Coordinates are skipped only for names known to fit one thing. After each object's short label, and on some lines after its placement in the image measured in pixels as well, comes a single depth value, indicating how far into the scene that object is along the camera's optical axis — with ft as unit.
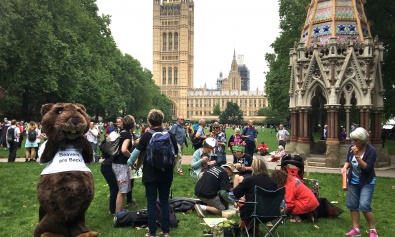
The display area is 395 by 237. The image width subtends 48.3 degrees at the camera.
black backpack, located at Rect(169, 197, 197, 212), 27.78
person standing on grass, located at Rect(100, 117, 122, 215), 26.08
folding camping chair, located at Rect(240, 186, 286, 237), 21.07
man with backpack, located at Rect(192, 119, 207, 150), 43.41
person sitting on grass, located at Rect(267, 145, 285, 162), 59.62
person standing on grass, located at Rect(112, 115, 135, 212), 25.21
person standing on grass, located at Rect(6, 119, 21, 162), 50.52
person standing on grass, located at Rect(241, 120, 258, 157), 50.49
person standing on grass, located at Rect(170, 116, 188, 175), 46.43
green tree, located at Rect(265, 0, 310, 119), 89.76
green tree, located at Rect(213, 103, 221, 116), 419.95
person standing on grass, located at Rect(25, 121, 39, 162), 51.11
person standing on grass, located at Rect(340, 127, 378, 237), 21.80
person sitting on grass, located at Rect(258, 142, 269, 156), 71.61
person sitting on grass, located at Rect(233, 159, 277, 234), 22.12
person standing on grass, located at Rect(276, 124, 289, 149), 68.44
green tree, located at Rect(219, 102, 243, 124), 340.02
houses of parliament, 431.43
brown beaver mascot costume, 18.98
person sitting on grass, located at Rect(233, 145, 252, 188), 28.30
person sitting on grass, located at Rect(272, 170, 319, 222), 25.40
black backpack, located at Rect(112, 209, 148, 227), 24.06
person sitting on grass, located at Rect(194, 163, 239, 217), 26.32
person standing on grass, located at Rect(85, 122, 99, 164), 50.01
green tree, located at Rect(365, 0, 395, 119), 59.62
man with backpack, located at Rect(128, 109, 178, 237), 20.54
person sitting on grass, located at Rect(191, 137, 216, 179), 29.31
